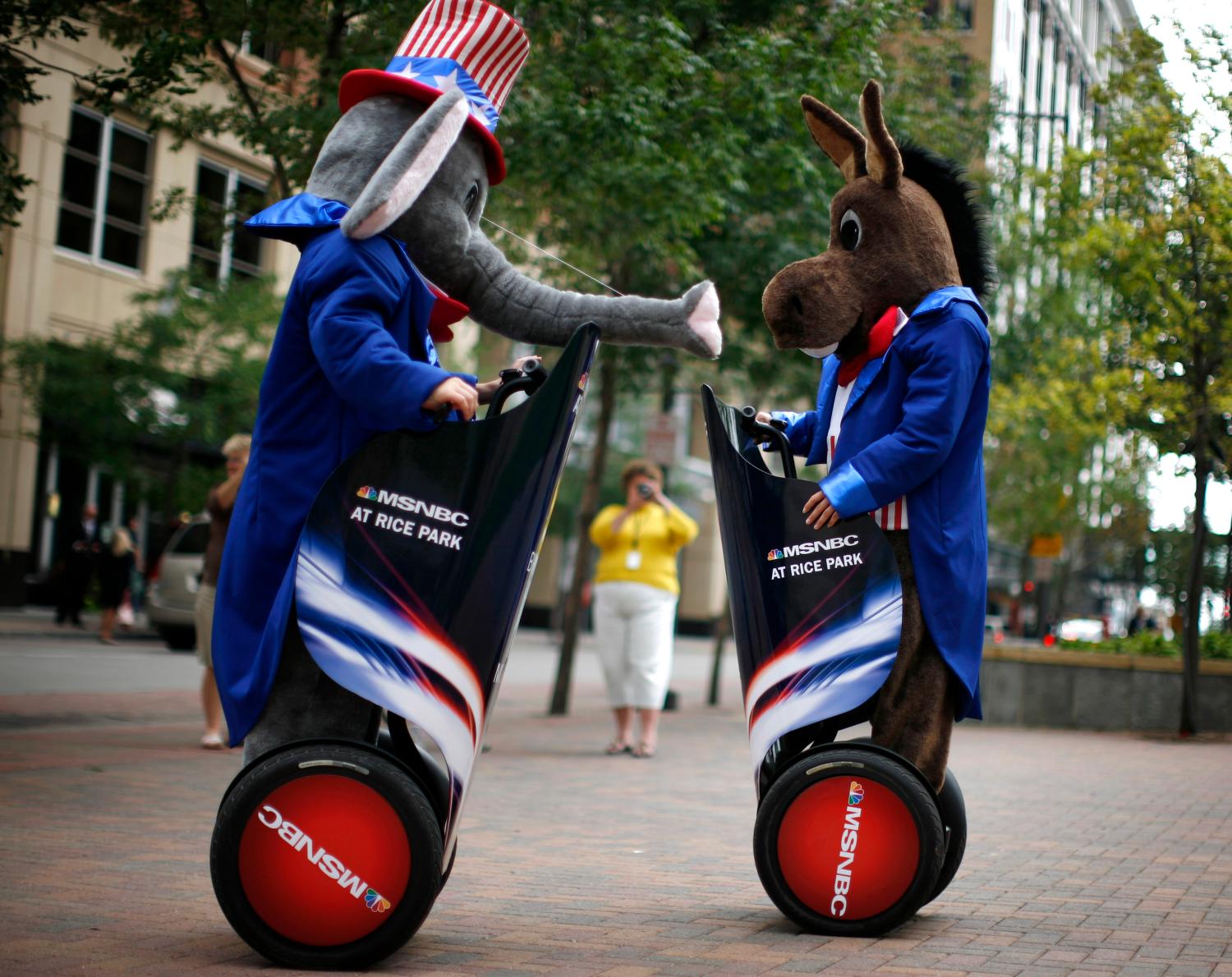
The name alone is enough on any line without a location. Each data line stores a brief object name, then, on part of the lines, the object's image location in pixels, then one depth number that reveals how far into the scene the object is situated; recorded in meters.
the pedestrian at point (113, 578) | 20.69
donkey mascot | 4.32
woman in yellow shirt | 10.25
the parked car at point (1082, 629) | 43.96
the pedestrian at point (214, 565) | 8.98
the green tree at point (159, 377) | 22.77
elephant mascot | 3.79
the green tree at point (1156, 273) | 13.68
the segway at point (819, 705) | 4.20
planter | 14.41
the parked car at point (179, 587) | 19.92
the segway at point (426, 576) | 3.72
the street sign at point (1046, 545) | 31.80
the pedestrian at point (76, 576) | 22.30
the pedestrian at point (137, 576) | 26.08
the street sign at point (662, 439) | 16.30
